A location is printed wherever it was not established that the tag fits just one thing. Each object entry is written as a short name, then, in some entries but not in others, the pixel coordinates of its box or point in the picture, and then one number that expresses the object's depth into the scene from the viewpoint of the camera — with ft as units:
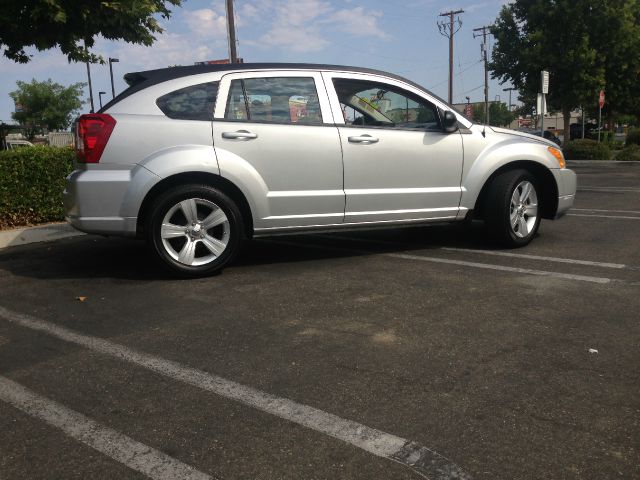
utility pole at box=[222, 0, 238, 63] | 70.54
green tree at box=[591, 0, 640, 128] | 93.86
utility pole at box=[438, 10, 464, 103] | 159.22
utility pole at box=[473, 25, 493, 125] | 193.88
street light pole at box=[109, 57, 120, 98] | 163.96
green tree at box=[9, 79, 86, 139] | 190.39
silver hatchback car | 16.58
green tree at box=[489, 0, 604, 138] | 94.17
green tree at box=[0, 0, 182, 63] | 27.35
